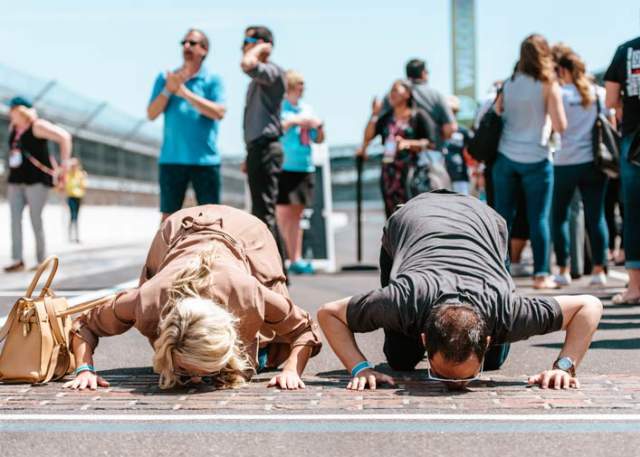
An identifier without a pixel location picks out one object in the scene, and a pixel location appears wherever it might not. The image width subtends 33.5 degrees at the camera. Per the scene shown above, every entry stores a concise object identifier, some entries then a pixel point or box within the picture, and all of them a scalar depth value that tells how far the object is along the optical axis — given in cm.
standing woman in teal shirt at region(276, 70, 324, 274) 1086
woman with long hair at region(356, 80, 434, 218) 952
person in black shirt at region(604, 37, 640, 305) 745
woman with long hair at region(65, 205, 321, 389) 411
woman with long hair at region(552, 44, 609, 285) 933
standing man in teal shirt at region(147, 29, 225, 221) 856
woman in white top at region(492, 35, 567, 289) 869
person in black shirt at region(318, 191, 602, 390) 412
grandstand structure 2031
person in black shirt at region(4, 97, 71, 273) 1199
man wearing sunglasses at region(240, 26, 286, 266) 888
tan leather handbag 462
